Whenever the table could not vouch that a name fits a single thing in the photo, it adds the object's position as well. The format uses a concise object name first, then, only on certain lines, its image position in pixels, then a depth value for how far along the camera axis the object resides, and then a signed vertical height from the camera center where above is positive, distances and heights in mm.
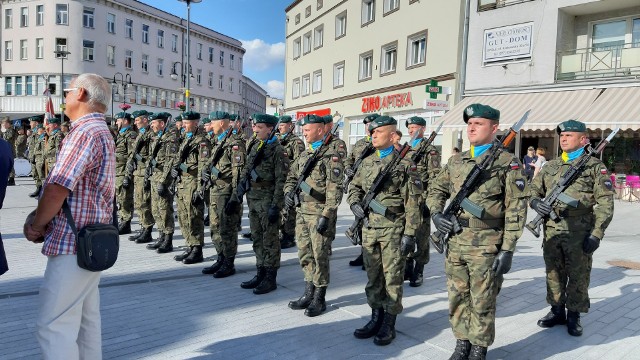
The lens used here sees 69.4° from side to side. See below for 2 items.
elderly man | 2561 -379
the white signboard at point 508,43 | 15836 +4060
